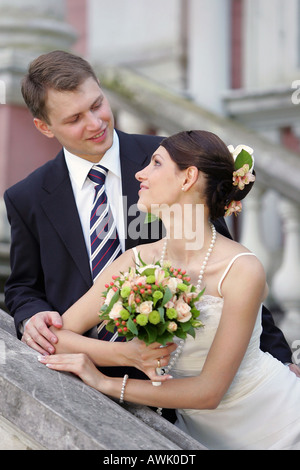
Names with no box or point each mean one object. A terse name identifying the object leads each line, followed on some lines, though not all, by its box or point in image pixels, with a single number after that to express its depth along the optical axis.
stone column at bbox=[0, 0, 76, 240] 11.49
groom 6.66
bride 6.04
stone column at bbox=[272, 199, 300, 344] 9.88
